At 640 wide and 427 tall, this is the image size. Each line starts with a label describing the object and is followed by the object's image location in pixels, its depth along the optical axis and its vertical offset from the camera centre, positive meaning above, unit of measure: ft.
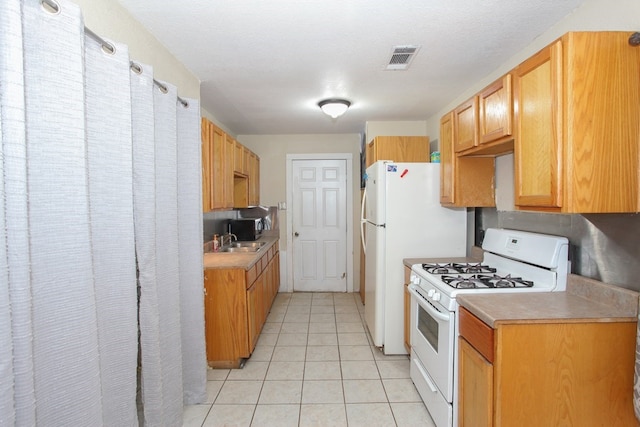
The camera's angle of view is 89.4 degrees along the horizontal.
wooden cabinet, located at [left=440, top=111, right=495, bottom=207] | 7.70 +0.61
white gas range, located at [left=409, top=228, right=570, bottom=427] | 5.56 -1.48
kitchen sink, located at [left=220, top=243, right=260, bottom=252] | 11.66 -1.55
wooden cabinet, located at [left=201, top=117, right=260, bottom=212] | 8.30 +1.10
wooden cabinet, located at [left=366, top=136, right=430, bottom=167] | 10.92 +1.93
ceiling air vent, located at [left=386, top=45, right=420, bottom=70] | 6.52 +3.16
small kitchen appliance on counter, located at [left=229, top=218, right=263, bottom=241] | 13.25 -0.93
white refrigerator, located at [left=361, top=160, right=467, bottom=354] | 8.66 -0.69
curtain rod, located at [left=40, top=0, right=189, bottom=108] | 3.18 +2.06
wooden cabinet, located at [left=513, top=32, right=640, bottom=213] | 4.23 +1.08
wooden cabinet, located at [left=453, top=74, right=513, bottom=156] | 5.54 +1.60
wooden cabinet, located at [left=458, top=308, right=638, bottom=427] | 4.35 -2.29
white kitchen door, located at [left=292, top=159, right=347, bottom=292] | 15.15 -0.92
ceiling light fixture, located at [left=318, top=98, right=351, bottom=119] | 9.53 +2.95
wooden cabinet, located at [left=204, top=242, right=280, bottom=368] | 8.29 -2.86
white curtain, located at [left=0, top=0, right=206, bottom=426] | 2.80 -0.21
